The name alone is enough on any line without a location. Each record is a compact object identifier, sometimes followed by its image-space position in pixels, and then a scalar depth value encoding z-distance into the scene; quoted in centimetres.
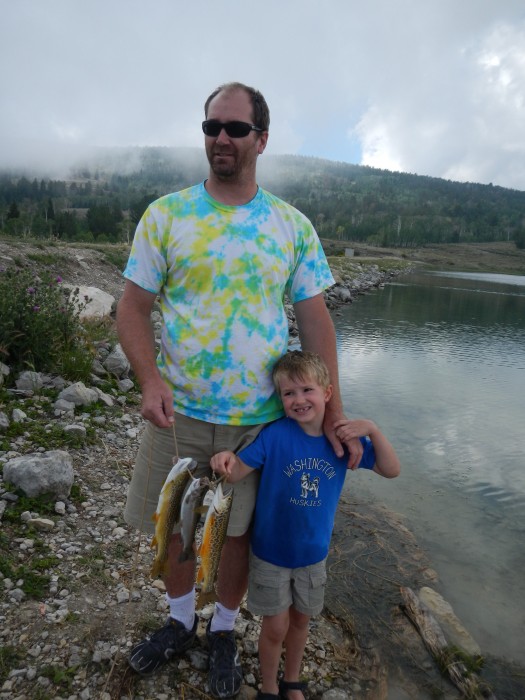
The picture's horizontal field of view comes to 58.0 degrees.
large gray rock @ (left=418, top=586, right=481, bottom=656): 377
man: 250
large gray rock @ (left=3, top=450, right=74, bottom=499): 405
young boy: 257
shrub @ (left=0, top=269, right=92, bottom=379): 630
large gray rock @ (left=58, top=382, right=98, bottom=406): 596
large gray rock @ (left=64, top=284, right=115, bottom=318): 1005
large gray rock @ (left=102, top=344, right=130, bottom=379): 741
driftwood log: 336
